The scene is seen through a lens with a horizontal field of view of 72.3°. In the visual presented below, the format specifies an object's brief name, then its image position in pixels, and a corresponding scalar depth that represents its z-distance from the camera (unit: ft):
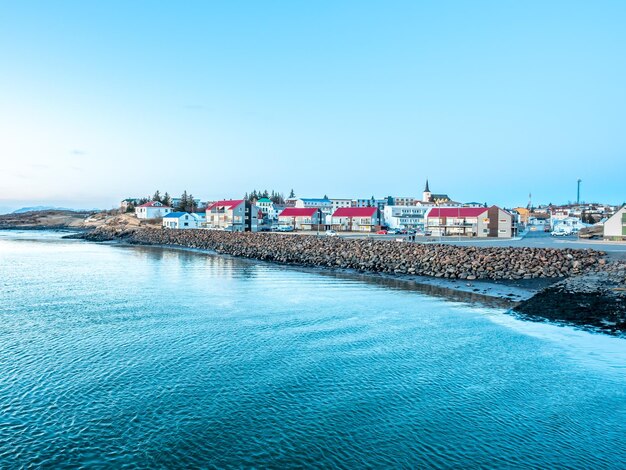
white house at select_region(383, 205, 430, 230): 333.21
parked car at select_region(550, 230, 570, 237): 253.03
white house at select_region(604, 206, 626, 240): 183.27
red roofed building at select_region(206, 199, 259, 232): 287.89
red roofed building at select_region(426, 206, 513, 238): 228.22
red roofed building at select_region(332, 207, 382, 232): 296.92
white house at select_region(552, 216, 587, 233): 305.75
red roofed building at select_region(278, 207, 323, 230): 314.35
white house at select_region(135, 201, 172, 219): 371.15
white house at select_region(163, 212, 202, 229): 313.12
